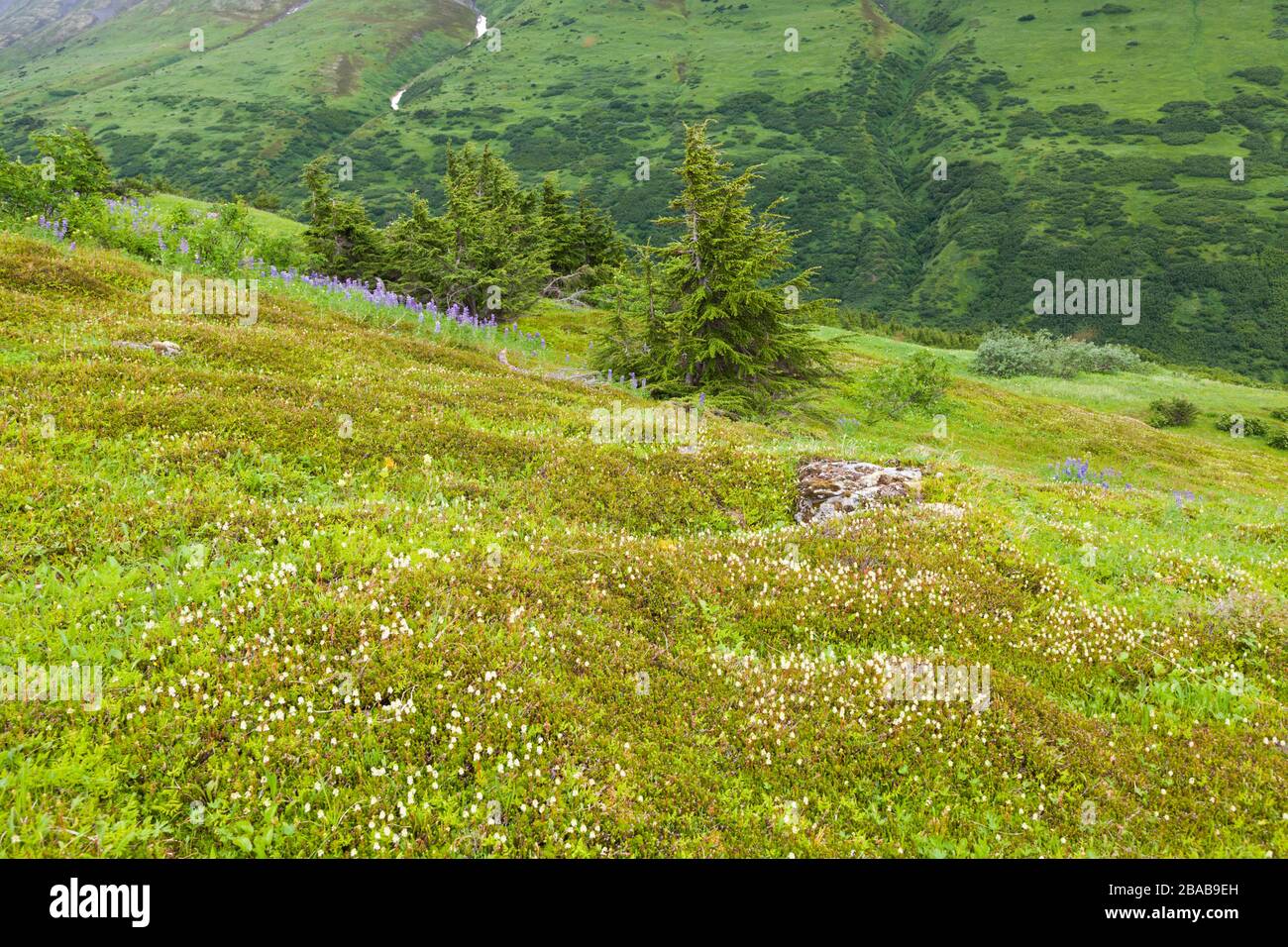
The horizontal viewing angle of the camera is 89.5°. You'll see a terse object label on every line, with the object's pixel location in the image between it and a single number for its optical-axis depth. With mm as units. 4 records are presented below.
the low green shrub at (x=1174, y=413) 49031
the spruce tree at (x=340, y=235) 34375
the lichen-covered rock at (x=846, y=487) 10773
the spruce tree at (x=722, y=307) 20172
